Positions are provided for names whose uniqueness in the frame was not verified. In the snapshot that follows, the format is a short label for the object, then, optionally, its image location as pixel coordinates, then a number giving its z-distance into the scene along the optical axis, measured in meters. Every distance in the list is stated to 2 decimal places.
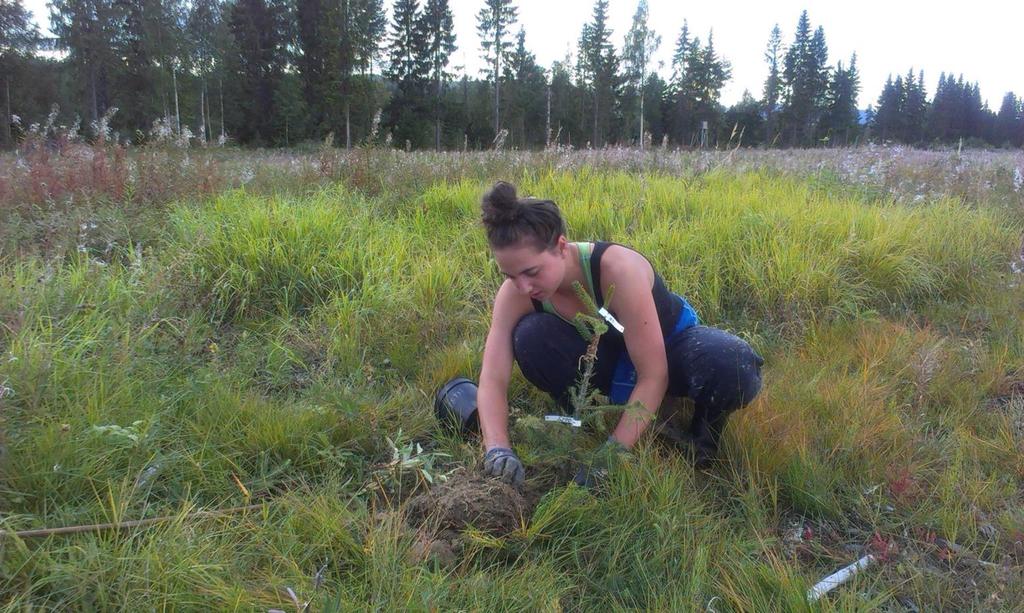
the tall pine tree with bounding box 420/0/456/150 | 43.26
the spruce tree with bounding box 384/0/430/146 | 40.88
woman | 1.98
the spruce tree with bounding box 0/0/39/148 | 26.89
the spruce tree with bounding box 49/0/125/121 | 28.45
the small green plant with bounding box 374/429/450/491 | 2.07
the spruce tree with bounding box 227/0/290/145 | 34.41
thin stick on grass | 1.58
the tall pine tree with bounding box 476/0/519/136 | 46.72
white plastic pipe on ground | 1.62
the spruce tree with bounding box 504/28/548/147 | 41.59
